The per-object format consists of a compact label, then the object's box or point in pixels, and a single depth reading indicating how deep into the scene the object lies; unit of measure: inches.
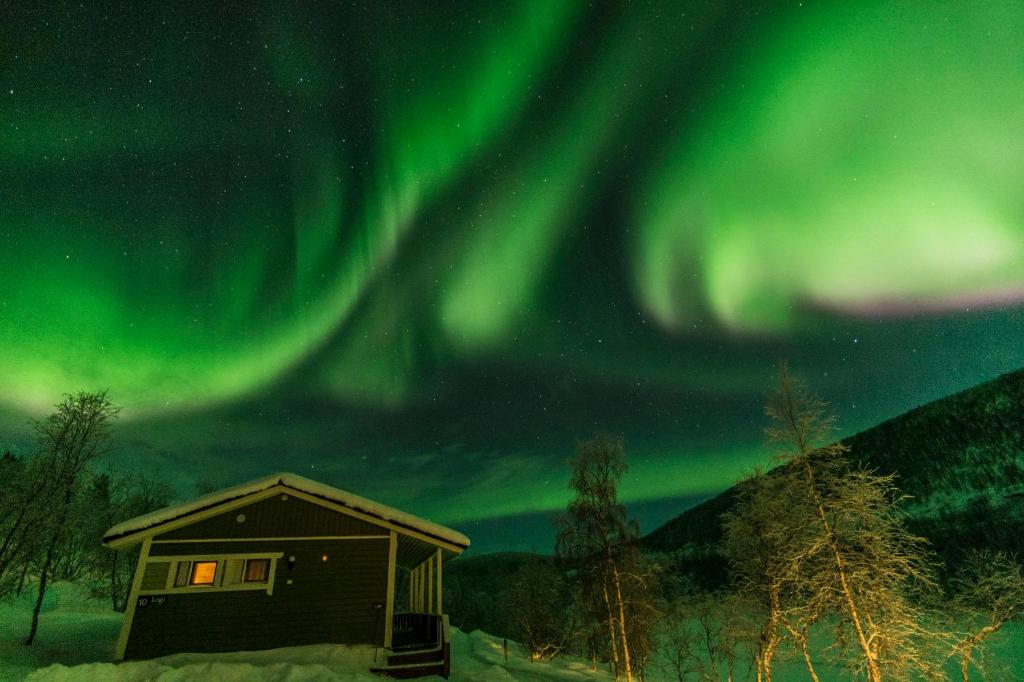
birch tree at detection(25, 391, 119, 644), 798.5
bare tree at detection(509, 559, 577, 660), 1433.3
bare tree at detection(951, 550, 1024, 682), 677.9
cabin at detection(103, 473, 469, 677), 501.4
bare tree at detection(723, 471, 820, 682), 519.5
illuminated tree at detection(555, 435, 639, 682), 954.1
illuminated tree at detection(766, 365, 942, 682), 463.5
